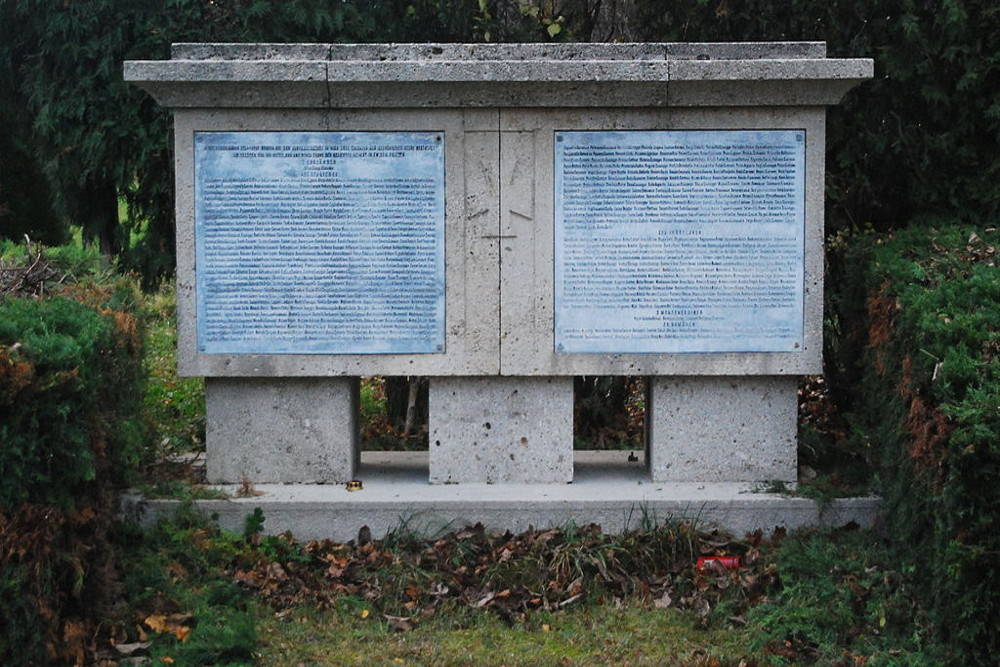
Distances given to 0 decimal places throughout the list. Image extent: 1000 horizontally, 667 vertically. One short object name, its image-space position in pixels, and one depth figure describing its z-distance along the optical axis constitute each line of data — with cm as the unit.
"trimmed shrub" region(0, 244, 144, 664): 419
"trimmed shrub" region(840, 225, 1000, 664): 429
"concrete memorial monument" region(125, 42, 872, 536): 639
